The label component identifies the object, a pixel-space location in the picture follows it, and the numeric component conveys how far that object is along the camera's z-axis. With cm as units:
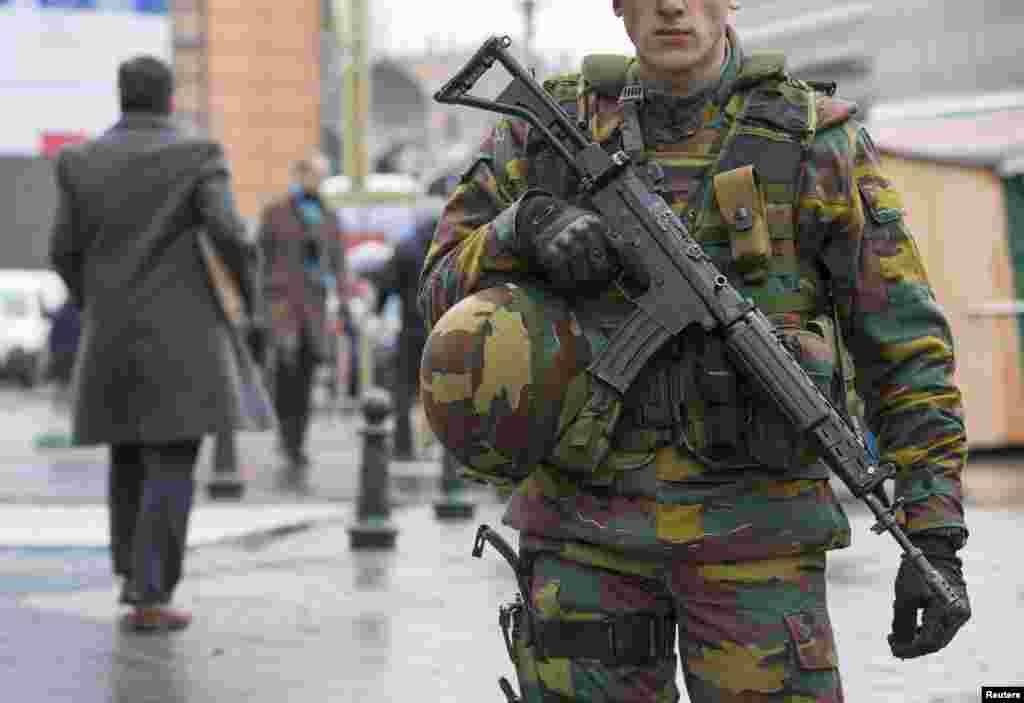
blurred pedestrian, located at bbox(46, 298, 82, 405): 2166
